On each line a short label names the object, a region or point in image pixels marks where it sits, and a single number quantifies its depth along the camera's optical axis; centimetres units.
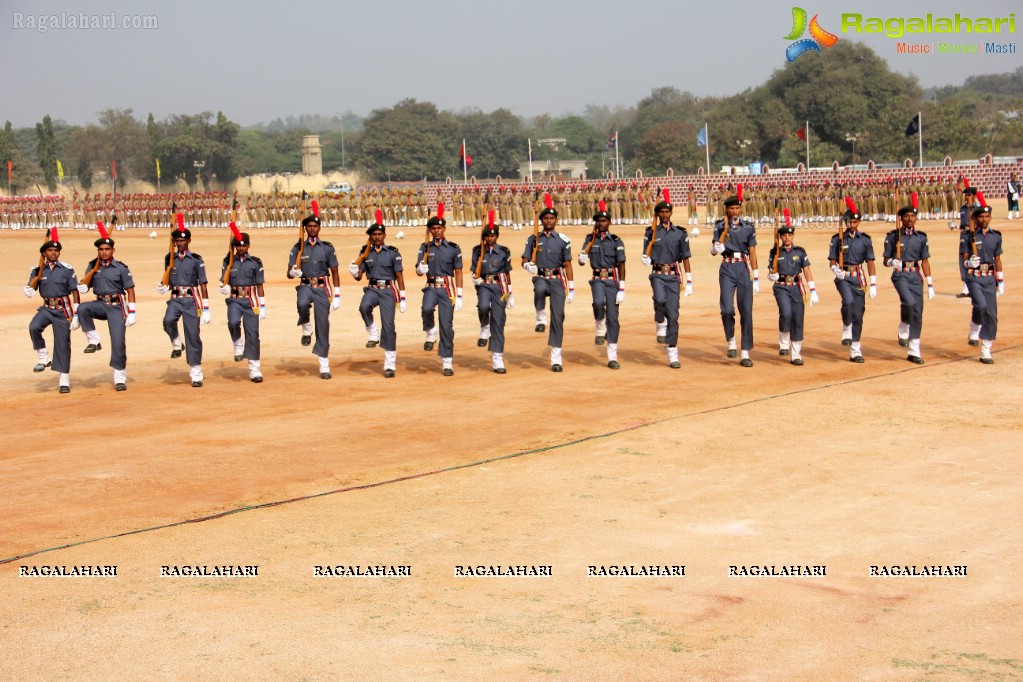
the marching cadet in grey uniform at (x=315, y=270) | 1636
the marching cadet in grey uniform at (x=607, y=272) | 1623
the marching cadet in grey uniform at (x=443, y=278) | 1611
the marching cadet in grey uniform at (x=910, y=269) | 1603
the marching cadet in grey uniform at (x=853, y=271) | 1639
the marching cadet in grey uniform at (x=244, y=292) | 1584
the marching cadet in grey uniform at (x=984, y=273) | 1562
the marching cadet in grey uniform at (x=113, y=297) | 1542
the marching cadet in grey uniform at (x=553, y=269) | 1623
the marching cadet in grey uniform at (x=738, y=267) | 1628
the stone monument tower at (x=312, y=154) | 10175
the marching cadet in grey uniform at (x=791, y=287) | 1630
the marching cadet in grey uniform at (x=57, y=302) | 1539
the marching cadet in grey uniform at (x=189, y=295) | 1550
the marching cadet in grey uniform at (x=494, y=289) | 1622
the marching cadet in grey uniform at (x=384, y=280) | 1612
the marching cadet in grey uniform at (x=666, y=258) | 1652
